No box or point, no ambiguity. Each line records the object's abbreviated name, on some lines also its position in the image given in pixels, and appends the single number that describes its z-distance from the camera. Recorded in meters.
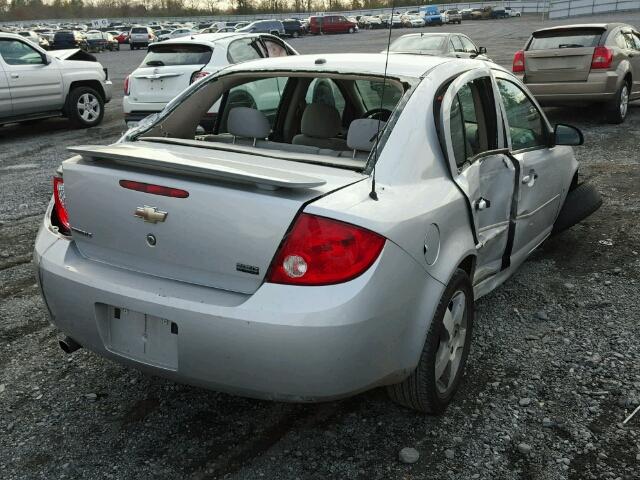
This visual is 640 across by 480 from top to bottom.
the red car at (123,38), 55.06
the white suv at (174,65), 9.95
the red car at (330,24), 59.44
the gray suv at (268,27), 45.71
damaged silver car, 2.32
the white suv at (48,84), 10.65
